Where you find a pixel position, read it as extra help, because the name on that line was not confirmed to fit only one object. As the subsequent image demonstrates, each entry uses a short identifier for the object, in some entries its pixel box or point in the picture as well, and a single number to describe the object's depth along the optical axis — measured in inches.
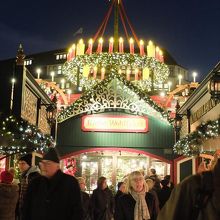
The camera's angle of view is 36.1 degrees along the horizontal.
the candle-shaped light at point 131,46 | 520.0
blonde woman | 191.9
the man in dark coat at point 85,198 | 299.6
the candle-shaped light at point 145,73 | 554.0
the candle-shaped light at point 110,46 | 538.9
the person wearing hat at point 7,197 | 199.0
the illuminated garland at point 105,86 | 558.5
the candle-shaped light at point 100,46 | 532.0
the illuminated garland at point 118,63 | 521.5
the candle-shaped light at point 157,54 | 556.4
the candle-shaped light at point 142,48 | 514.0
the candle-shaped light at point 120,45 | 565.4
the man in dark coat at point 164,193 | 306.7
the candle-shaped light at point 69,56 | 557.5
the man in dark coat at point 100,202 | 320.3
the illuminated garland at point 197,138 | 361.0
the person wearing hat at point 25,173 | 215.5
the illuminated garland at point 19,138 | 353.5
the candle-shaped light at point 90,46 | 518.2
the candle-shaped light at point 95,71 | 563.8
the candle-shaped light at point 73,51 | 553.0
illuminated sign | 576.8
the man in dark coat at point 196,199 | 78.8
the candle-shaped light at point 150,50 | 526.9
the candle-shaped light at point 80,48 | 534.2
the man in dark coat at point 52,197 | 144.8
